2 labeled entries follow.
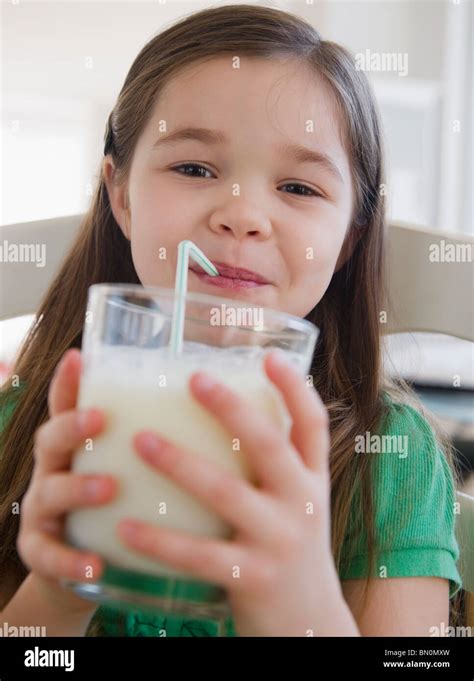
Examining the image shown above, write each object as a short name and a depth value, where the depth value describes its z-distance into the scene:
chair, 1.06
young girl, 0.51
